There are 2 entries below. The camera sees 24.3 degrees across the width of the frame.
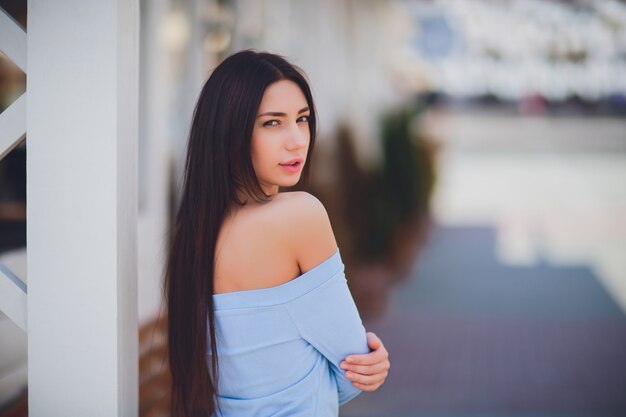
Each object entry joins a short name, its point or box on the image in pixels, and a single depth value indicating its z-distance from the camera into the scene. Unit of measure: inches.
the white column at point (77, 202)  83.6
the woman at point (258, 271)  82.9
